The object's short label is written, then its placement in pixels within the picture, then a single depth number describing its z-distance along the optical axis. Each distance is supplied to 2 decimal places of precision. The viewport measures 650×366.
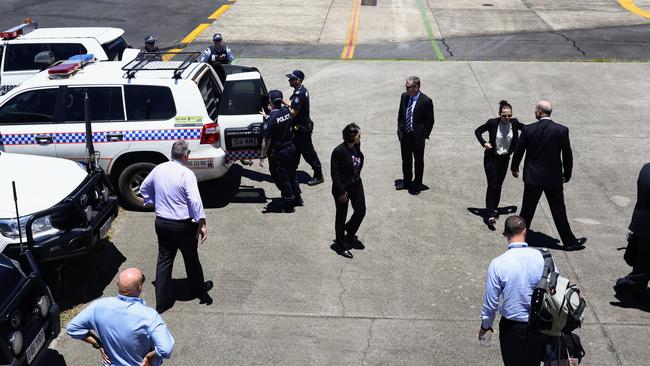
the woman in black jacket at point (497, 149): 9.48
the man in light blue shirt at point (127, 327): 5.14
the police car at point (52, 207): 7.67
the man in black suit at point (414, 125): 10.26
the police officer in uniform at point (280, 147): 9.73
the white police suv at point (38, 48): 13.59
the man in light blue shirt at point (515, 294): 5.72
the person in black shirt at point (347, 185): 8.55
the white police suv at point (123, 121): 9.76
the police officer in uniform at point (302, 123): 10.45
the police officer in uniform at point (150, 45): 13.59
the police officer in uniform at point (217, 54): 13.85
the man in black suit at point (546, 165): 8.52
